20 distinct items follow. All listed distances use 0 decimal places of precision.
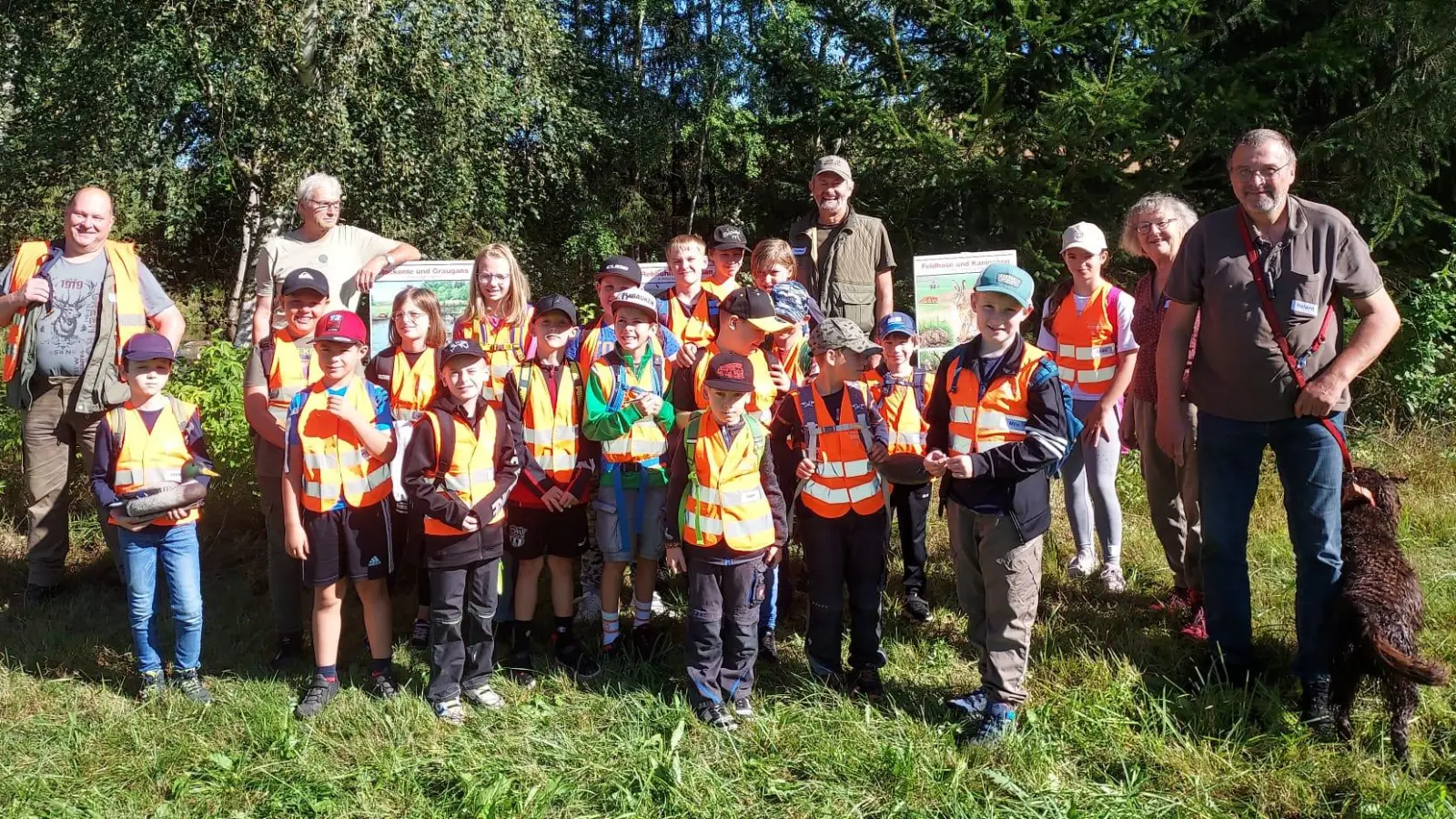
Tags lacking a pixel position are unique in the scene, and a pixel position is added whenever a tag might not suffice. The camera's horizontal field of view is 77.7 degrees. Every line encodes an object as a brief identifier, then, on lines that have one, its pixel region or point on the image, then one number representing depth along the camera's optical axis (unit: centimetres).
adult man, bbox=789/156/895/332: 560
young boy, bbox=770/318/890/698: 380
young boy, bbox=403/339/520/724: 379
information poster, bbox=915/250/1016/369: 631
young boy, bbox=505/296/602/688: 417
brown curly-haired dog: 312
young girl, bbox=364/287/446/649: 436
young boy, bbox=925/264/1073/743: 334
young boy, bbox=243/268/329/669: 417
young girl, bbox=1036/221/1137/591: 452
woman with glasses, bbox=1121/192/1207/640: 438
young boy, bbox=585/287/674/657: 417
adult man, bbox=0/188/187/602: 482
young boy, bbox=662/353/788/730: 368
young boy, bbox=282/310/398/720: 382
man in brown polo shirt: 333
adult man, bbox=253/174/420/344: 466
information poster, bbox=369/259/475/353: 545
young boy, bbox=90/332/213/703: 397
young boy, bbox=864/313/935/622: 417
